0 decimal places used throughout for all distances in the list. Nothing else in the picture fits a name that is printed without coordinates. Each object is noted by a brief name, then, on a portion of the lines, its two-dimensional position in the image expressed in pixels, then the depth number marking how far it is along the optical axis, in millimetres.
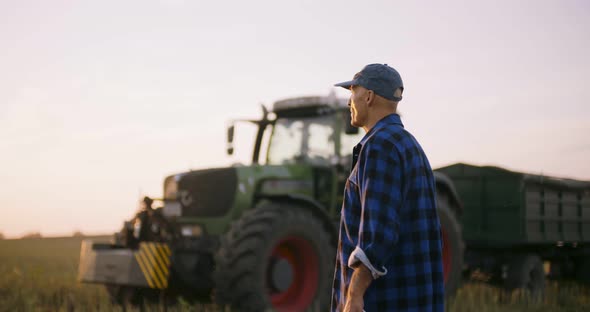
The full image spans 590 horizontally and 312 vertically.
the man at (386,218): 2354
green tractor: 5965
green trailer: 9016
